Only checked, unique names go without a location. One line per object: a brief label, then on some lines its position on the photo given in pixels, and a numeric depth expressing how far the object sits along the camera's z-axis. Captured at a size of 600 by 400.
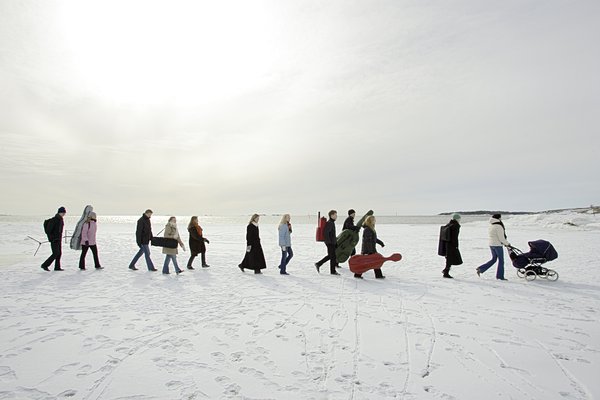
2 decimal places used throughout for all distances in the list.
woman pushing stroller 9.18
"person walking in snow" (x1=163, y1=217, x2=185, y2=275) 10.09
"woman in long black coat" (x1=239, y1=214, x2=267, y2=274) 10.32
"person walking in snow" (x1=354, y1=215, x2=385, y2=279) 9.90
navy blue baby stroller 8.99
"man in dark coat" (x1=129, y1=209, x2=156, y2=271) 10.55
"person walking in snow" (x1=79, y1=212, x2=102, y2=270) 10.40
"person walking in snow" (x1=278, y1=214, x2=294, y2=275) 10.36
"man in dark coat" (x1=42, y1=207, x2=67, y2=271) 10.02
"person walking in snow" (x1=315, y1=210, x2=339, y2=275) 10.23
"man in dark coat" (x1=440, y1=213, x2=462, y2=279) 9.65
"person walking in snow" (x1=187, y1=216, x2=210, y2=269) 11.39
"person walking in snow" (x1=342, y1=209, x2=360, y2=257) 10.70
